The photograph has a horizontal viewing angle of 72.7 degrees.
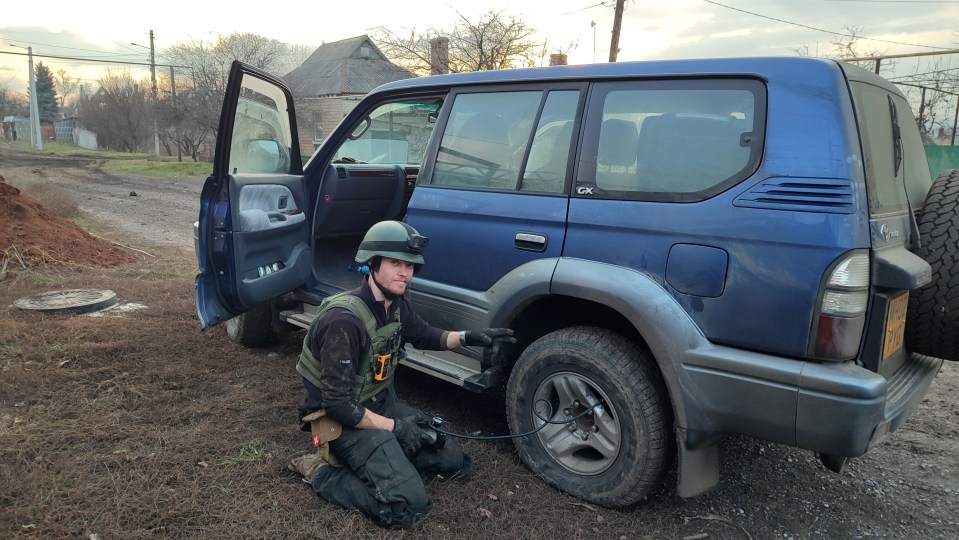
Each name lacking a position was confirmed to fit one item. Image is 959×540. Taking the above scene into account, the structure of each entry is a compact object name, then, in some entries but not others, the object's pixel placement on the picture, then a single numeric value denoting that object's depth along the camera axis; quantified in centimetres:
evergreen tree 8181
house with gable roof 3628
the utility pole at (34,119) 4834
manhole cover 564
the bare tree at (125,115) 4931
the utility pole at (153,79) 4564
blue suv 238
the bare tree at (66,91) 8706
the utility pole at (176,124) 3679
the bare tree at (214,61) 3425
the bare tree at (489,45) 2178
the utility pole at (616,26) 1823
